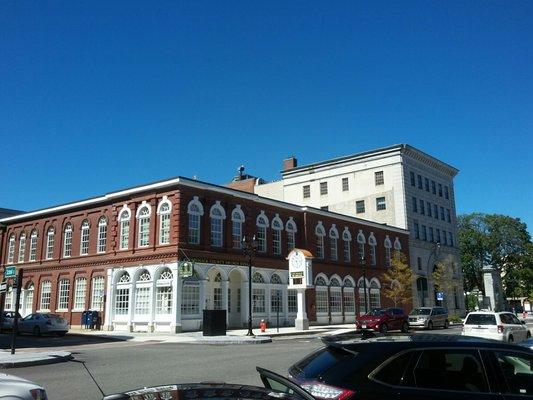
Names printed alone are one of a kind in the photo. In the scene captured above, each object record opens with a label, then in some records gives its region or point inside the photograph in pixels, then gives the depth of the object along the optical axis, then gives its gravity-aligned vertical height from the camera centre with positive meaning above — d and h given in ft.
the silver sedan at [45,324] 102.63 -4.66
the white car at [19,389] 18.14 -3.20
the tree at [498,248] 269.85 +25.19
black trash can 93.15 -4.33
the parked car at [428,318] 123.44 -5.04
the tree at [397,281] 170.36 +5.38
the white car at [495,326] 62.90 -3.67
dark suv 16.10 -2.41
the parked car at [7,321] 113.70 -4.36
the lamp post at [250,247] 92.30 +10.74
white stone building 190.60 +39.94
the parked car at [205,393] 9.91 -1.84
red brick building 111.55 +10.91
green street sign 61.67 +3.46
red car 108.06 -4.87
